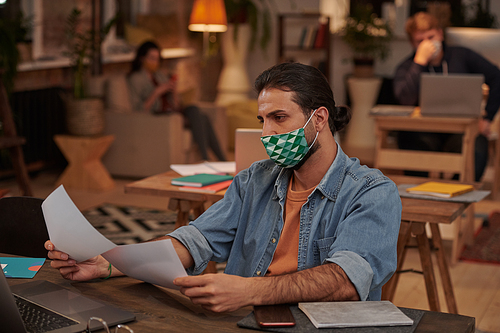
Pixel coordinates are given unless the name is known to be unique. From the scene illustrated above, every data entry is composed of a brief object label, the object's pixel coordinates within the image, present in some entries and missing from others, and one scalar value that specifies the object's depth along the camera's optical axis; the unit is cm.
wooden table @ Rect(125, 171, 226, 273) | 235
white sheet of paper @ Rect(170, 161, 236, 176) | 271
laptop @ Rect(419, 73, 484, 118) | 350
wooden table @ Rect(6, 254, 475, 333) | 111
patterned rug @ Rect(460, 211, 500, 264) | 354
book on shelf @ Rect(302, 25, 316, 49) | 733
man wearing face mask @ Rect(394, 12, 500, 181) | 399
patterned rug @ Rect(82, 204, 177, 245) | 376
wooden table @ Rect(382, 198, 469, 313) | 212
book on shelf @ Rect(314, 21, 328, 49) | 728
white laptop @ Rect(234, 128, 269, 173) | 238
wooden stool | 497
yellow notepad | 231
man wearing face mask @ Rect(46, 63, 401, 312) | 130
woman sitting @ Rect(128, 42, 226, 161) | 541
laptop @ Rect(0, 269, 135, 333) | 105
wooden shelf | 730
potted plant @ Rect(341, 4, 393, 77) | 693
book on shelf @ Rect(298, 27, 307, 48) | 738
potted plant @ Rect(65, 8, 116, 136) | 498
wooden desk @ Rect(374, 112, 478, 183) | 354
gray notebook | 108
